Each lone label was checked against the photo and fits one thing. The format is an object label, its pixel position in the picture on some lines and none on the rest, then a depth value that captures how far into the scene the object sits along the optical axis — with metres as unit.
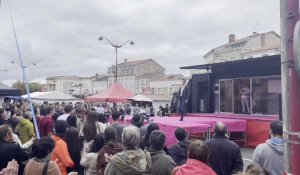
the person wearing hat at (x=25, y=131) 8.12
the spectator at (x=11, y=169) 4.24
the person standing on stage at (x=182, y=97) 16.85
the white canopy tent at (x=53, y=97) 24.86
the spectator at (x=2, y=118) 8.84
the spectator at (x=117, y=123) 7.09
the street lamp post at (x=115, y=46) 27.74
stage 11.48
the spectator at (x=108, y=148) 4.95
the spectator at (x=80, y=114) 8.74
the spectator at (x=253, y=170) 3.23
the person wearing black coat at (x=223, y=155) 5.23
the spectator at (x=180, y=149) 5.40
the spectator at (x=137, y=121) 8.16
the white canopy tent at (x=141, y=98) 30.59
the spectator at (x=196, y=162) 3.65
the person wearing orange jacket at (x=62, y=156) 5.34
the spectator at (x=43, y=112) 9.11
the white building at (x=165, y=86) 70.65
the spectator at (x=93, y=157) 5.14
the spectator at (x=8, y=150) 4.80
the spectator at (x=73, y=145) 6.07
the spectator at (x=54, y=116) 8.91
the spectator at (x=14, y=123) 7.30
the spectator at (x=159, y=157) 4.56
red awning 21.69
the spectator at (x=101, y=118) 8.18
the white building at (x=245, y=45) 50.88
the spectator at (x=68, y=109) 9.60
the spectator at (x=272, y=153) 4.74
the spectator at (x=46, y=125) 7.66
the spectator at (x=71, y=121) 6.91
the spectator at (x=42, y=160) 4.04
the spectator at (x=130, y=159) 4.04
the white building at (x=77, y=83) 115.88
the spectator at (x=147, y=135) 6.22
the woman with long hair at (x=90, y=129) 6.42
